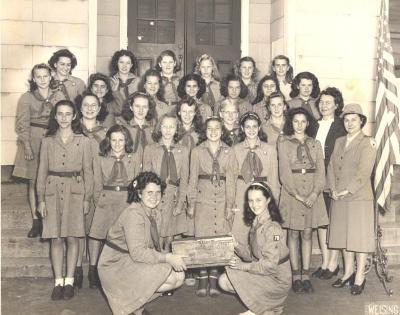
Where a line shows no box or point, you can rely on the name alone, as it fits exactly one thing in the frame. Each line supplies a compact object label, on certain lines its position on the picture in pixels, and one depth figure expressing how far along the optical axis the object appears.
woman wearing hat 5.06
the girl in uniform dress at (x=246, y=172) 4.97
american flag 5.49
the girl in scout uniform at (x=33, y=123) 5.59
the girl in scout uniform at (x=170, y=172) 4.99
